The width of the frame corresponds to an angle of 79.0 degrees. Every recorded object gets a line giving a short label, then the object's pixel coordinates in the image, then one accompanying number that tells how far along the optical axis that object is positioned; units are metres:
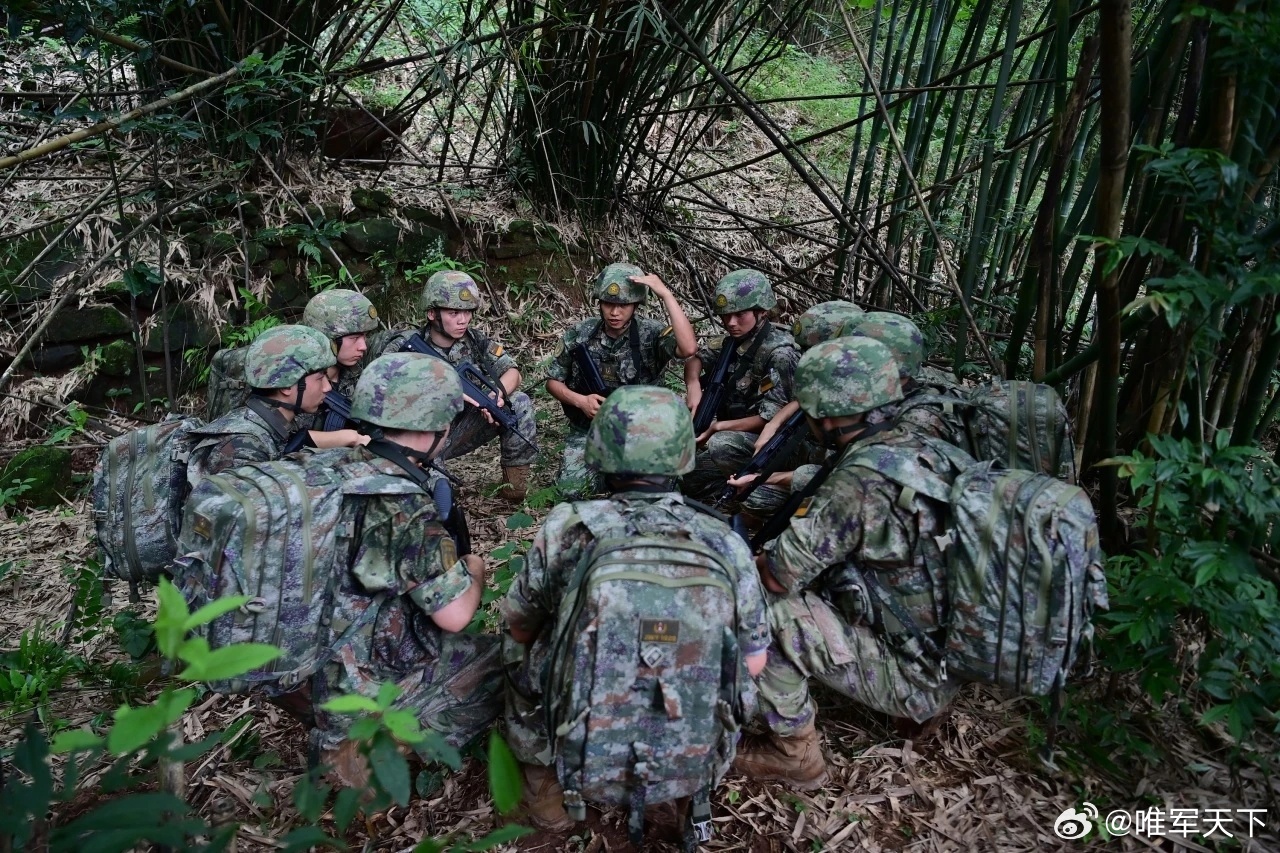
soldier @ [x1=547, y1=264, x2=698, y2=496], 5.35
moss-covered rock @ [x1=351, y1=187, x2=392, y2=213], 6.82
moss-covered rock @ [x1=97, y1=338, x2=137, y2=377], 5.76
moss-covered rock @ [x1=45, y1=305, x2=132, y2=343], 5.62
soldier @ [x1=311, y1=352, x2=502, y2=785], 2.83
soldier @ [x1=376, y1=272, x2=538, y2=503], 5.37
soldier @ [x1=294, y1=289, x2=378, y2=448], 4.92
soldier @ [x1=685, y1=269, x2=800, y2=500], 5.10
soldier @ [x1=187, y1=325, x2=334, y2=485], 3.44
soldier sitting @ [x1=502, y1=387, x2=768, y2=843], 2.36
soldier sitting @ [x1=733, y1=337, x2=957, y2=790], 3.03
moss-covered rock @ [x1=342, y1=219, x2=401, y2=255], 6.69
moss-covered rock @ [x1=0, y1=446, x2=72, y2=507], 5.17
